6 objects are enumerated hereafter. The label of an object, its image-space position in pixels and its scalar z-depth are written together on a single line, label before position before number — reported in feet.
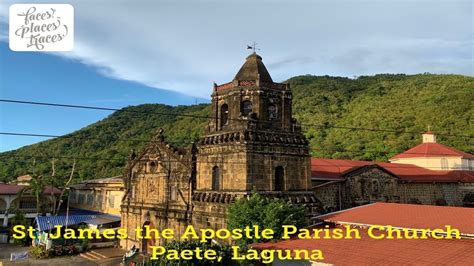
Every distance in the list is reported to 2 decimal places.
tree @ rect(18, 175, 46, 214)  131.64
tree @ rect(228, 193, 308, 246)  60.64
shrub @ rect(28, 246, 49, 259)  92.58
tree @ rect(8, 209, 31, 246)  122.54
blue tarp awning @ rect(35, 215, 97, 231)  103.96
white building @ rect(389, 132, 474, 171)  123.34
